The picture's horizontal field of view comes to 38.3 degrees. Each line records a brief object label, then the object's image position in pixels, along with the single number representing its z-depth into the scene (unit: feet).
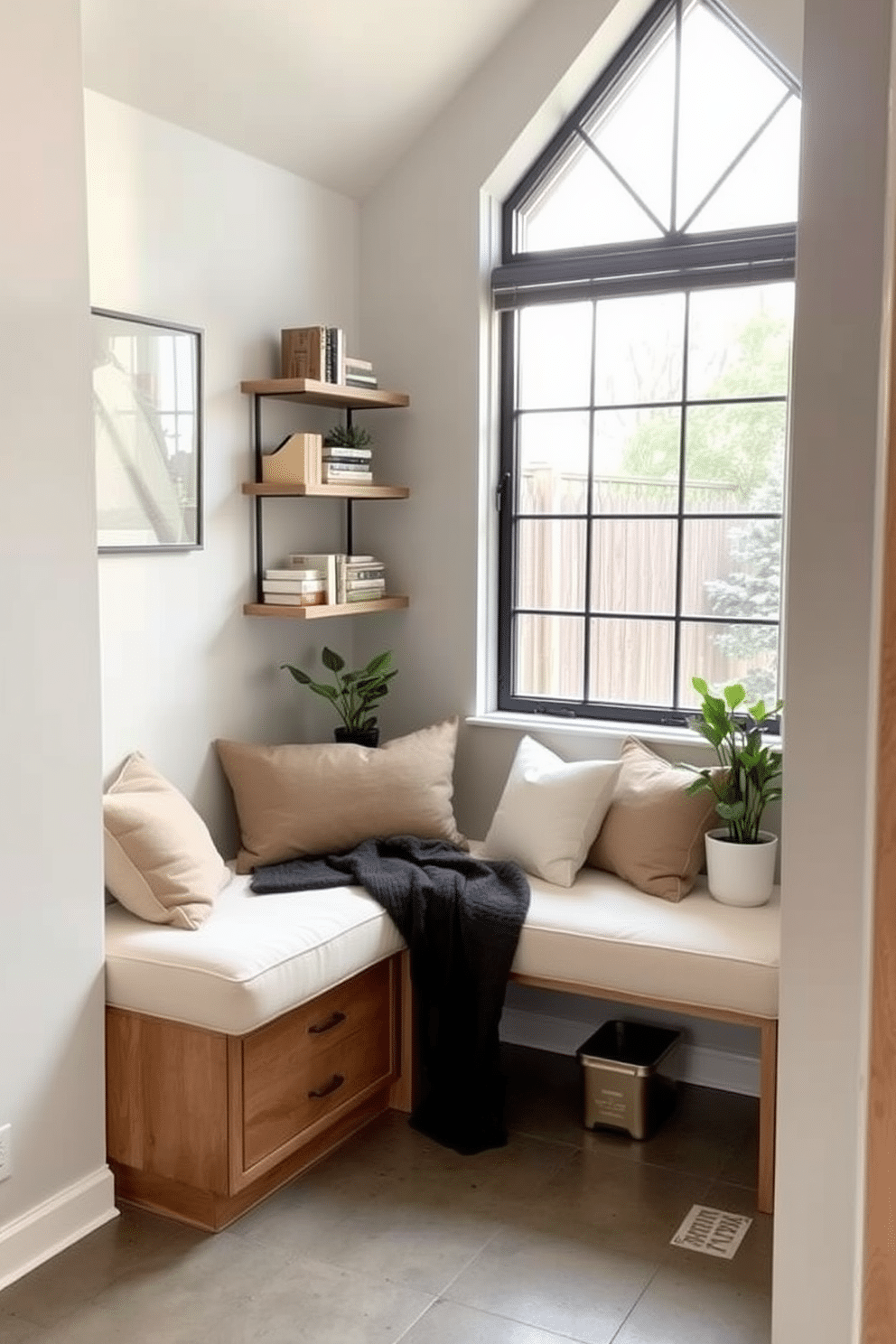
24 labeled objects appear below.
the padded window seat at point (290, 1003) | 9.05
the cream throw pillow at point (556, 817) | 11.35
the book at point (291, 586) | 11.91
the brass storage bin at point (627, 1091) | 10.55
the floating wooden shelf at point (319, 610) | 11.78
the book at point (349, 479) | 12.09
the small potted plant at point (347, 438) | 12.48
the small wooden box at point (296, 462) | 11.73
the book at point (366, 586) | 12.57
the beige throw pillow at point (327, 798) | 11.41
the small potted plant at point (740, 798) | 10.72
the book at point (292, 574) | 11.93
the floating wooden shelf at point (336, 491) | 11.64
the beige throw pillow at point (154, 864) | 9.71
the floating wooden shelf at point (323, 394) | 11.57
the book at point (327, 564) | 12.23
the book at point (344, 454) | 12.10
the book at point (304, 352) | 11.82
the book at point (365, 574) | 12.58
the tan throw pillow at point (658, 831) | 11.12
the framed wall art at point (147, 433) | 10.19
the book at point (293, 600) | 11.91
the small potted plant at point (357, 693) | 12.62
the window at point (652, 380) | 11.65
